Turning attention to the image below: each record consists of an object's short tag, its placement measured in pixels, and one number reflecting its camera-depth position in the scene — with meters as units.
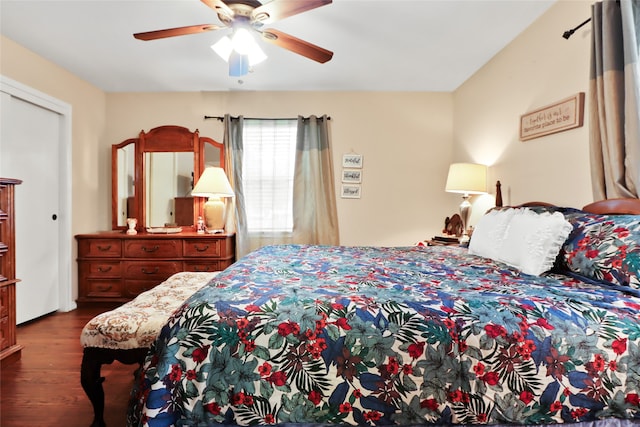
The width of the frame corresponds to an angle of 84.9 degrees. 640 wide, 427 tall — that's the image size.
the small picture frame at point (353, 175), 4.11
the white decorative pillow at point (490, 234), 1.93
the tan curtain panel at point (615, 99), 1.72
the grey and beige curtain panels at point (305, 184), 4.00
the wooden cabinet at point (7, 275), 2.22
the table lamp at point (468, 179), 3.12
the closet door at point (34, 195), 2.95
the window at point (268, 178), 4.07
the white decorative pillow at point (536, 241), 1.54
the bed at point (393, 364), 0.98
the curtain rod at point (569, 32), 2.08
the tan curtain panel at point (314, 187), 4.00
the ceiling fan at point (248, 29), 1.88
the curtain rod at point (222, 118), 4.05
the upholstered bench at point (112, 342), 1.49
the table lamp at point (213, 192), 3.73
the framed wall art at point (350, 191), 4.11
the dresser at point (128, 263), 3.62
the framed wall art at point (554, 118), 2.16
